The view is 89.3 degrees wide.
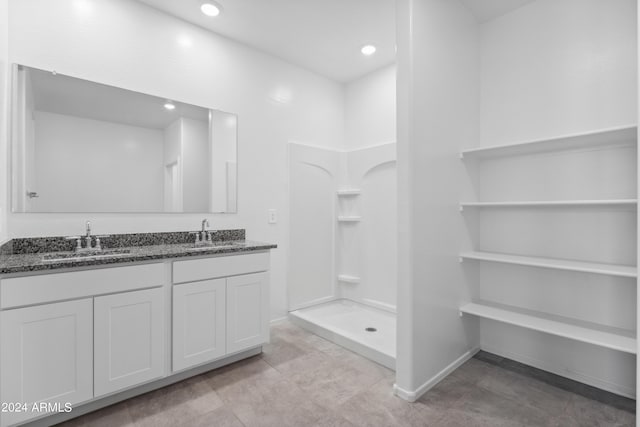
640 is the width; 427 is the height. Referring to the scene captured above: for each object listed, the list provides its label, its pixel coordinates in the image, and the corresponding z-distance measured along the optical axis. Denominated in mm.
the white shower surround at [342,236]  3357
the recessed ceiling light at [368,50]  3055
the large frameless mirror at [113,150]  2037
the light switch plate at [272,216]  3176
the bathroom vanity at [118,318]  1578
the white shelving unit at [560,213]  1911
